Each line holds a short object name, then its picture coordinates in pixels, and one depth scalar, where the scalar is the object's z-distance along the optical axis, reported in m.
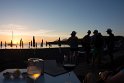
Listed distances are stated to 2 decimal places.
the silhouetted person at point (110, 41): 4.13
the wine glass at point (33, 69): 0.87
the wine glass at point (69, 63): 1.06
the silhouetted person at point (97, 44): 3.99
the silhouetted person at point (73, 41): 4.23
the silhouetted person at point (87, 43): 4.70
